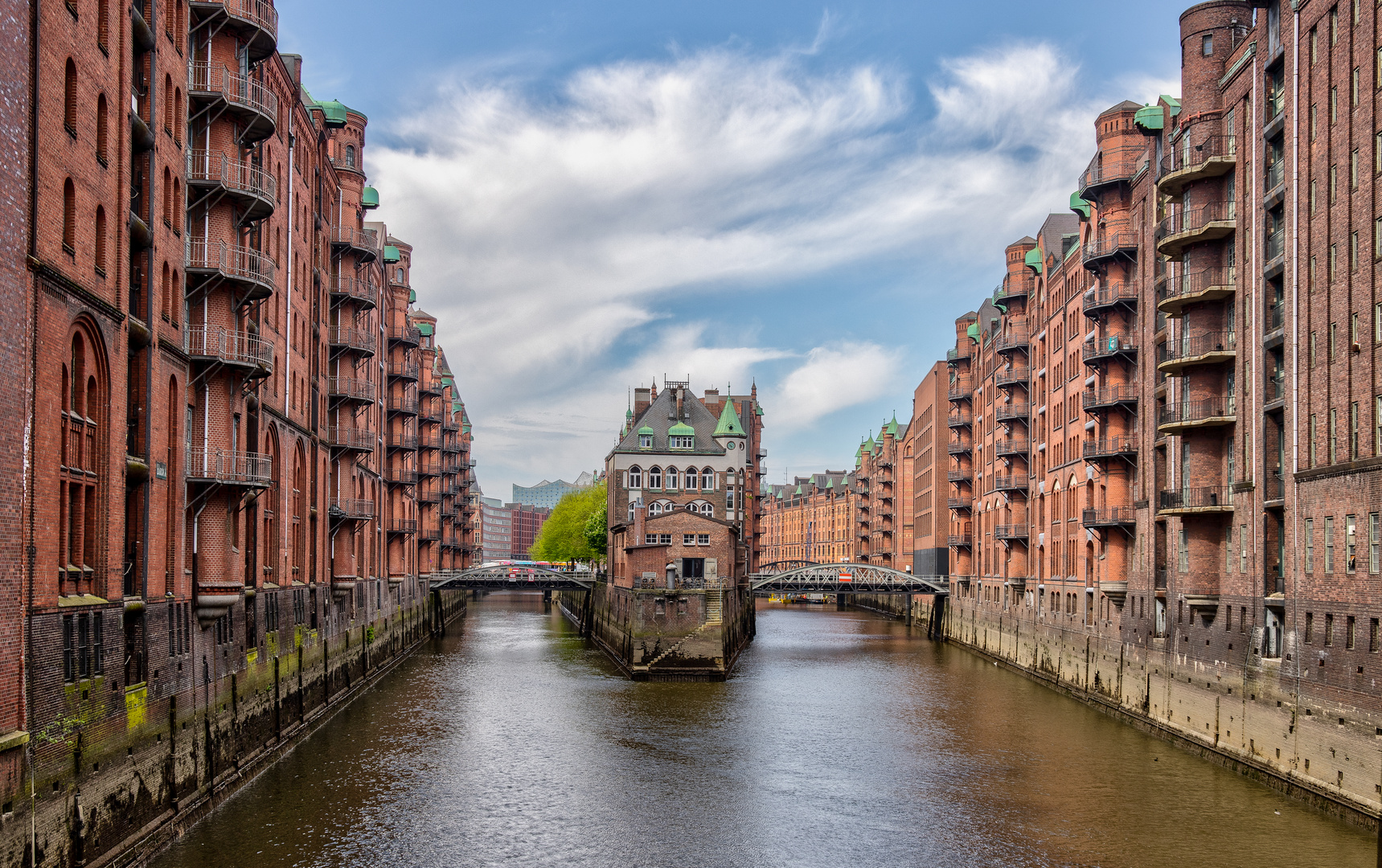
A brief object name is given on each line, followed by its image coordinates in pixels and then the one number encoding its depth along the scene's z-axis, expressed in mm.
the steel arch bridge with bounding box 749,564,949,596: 89562
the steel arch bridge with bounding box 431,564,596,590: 92000
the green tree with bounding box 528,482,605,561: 125938
